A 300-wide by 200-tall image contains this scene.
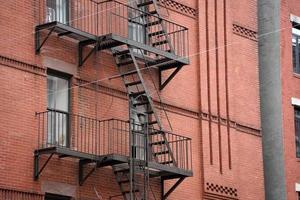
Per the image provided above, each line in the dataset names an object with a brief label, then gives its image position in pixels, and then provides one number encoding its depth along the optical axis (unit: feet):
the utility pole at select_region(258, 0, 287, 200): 106.22
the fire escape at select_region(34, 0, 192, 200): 82.33
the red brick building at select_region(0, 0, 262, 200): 80.48
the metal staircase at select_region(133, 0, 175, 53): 91.50
